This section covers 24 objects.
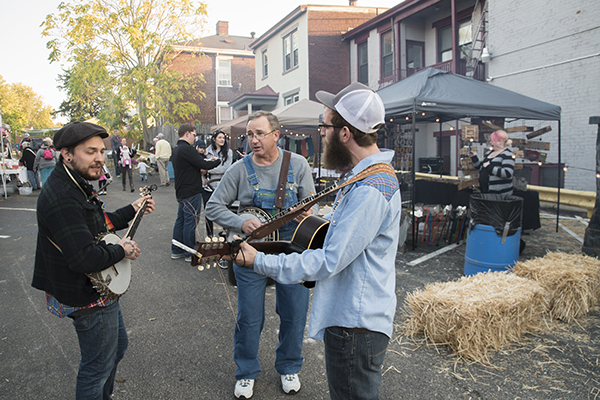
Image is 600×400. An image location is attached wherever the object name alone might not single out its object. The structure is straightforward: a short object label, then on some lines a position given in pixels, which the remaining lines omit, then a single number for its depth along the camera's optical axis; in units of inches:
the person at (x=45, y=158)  496.7
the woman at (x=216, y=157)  261.1
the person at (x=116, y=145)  583.6
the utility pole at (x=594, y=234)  205.2
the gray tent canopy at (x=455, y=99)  263.0
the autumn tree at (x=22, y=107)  1568.0
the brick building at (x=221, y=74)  1246.3
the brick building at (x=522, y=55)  430.9
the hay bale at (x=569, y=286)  157.2
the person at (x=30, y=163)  562.9
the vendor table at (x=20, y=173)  547.7
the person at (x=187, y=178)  231.8
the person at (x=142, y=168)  685.9
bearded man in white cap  62.9
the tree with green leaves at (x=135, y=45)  767.7
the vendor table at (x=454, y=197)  289.6
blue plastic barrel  197.8
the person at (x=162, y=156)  596.7
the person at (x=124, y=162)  536.6
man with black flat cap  79.2
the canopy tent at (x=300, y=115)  432.8
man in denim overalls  113.5
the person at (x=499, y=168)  250.4
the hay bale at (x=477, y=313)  134.2
